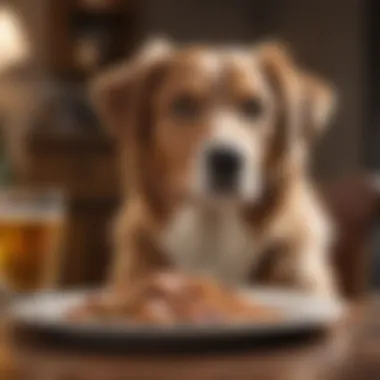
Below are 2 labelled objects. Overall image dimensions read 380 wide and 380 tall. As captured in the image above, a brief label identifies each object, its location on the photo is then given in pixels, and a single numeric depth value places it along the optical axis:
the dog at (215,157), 1.95
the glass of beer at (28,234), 1.54
